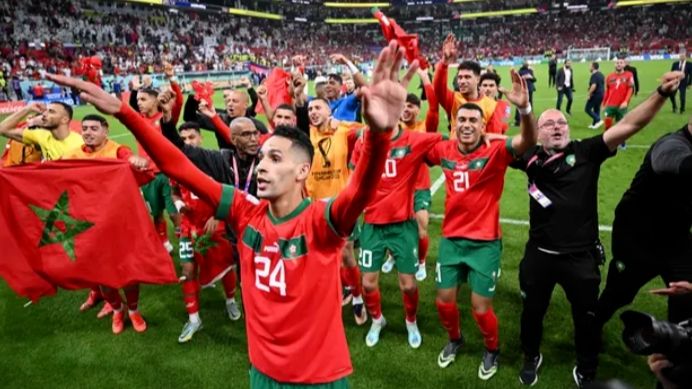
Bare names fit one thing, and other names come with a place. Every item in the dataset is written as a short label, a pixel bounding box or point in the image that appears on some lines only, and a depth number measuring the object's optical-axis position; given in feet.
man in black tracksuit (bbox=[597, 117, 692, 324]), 11.75
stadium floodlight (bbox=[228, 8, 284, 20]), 188.34
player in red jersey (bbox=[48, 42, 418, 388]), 8.48
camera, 5.25
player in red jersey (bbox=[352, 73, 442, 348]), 16.28
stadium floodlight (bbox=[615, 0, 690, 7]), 195.31
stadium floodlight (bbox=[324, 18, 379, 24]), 246.39
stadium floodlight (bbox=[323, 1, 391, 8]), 237.45
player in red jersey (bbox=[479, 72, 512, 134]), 24.08
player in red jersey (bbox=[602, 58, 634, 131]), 42.93
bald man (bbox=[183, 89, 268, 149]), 22.00
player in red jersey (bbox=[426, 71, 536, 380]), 14.24
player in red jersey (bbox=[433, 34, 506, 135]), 17.31
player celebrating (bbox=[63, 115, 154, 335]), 18.11
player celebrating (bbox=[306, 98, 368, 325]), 18.30
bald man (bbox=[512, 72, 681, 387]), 13.03
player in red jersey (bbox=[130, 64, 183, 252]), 22.58
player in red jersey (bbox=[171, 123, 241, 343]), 17.75
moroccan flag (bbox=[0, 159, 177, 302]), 15.62
